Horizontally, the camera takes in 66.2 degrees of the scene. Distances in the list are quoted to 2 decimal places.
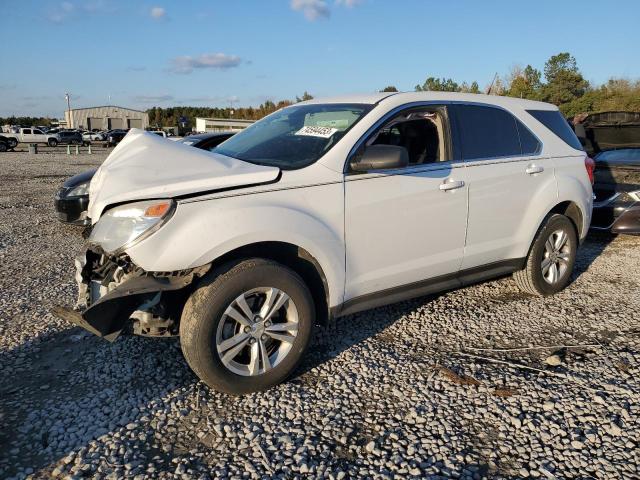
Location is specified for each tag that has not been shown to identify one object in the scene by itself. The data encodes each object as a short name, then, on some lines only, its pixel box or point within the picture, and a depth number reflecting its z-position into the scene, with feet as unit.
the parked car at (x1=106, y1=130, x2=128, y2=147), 147.03
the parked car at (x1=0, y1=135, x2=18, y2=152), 104.78
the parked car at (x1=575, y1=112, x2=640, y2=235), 21.39
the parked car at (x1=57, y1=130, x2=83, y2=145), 146.72
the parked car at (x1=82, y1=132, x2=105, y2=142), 165.37
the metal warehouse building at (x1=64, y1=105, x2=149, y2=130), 297.33
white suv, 8.96
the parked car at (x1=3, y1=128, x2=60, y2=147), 146.20
